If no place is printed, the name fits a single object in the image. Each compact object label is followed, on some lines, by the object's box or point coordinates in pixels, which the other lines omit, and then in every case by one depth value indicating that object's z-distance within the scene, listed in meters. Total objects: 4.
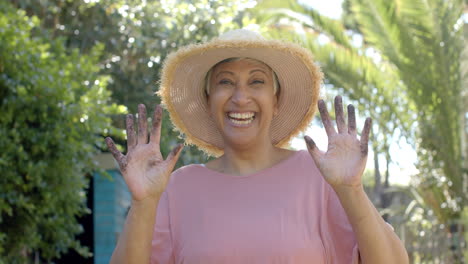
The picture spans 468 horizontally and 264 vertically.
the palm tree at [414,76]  8.49
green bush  5.24
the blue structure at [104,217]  8.05
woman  2.70
